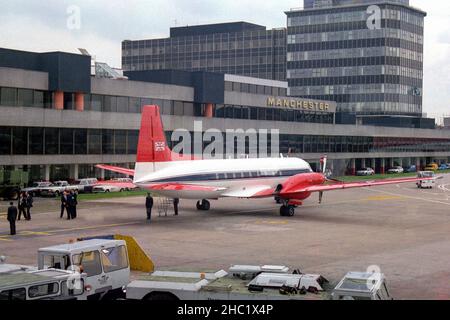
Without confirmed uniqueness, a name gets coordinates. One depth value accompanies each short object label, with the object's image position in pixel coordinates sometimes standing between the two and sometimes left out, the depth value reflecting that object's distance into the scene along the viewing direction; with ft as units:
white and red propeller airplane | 136.77
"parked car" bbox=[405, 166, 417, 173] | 393.91
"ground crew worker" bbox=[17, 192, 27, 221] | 136.77
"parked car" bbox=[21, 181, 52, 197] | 196.42
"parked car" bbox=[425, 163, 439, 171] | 390.38
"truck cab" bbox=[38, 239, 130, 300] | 62.49
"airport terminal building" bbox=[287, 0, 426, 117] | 486.38
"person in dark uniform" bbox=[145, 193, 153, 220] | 139.54
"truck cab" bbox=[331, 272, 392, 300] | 49.70
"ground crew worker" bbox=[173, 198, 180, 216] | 150.20
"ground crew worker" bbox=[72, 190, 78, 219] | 140.05
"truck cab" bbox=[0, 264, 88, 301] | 50.11
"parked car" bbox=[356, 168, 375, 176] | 347.97
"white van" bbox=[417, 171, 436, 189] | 256.73
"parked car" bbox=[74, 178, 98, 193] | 211.82
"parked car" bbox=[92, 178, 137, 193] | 214.59
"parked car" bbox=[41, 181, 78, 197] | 197.47
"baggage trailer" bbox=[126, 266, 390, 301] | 50.55
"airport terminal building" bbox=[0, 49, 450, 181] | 204.33
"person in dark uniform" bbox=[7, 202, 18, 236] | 115.60
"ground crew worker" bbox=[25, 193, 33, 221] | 137.18
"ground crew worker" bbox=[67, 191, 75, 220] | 139.44
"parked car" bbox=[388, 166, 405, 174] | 379.14
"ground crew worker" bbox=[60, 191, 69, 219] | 140.26
